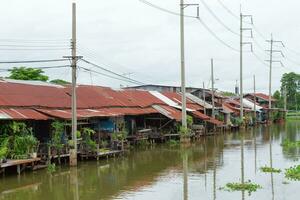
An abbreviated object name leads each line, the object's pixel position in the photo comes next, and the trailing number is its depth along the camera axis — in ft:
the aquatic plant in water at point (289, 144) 115.85
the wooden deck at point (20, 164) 71.65
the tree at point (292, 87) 353.31
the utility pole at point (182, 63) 126.21
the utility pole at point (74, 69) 82.28
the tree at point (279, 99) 317.75
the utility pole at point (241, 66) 196.91
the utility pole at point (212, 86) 172.65
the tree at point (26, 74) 156.29
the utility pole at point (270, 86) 258.14
